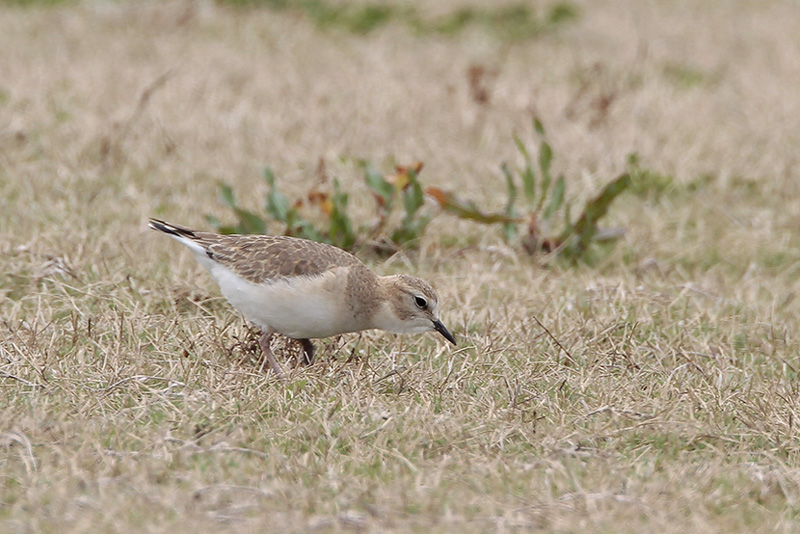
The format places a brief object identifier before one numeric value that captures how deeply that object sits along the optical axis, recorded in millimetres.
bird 10828
